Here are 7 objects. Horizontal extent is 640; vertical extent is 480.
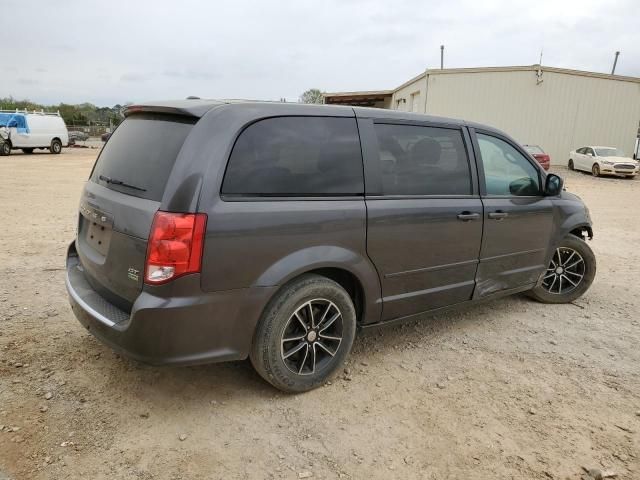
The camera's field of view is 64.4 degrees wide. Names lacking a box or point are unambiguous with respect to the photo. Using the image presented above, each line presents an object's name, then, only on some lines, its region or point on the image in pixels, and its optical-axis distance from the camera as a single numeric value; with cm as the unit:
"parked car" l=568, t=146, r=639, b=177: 2248
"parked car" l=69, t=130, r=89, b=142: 3539
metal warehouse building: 2759
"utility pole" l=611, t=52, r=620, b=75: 4349
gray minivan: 266
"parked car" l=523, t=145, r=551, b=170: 2044
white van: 2419
